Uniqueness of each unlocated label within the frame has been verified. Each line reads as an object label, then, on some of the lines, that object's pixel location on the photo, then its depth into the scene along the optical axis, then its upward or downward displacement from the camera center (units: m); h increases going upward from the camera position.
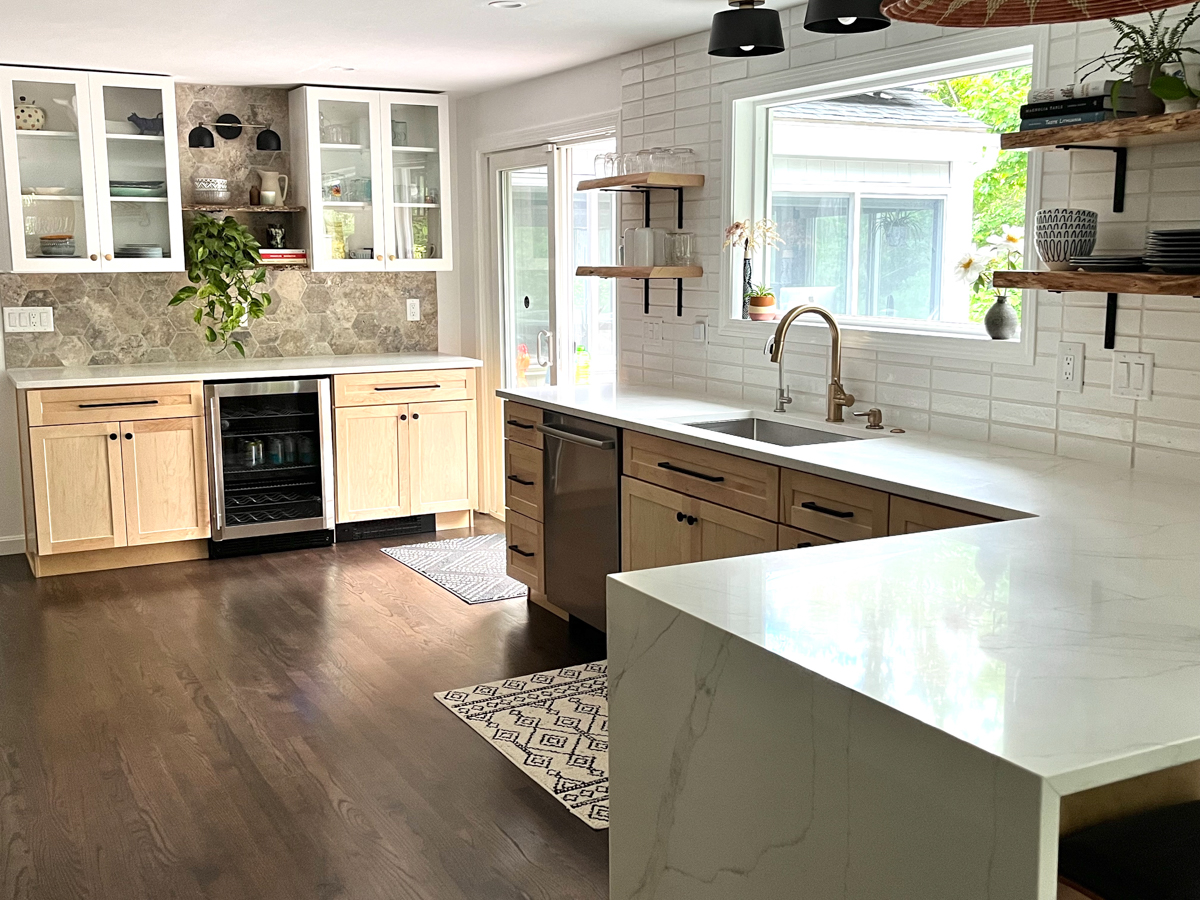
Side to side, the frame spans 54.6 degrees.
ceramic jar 5.29 +0.73
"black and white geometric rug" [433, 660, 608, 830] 3.11 -1.34
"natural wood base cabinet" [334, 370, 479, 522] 5.84 -0.87
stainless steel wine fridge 5.61 -0.92
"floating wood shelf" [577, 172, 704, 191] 4.38 +0.36
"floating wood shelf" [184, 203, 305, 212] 5.88 +0.35
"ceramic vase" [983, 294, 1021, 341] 3.30 -0.12
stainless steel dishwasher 4.05 -0.85
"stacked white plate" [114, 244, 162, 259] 5.59 +0.12
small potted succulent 4.28 -0.10
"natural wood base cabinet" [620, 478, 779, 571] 3.37 -0.77
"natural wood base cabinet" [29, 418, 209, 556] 5.20 -0.94
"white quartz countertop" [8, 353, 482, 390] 5.23 -0.44
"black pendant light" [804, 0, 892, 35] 3.01 +0.68
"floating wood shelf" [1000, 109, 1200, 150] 2.47 +0.32
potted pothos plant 5.79 +0.01
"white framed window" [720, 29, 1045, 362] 3.54 +0.32
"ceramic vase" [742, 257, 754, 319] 4.42 -0.02
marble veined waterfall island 1.24 -0.50
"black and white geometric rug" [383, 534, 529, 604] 4.99 -1.34
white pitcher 6.02 +0.48
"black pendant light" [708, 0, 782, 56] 3.54 +0.75
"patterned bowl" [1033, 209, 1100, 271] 2.82 +0.11
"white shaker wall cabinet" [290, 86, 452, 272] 5.96 +0.52
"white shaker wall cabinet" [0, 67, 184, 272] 5.32 +0.48
